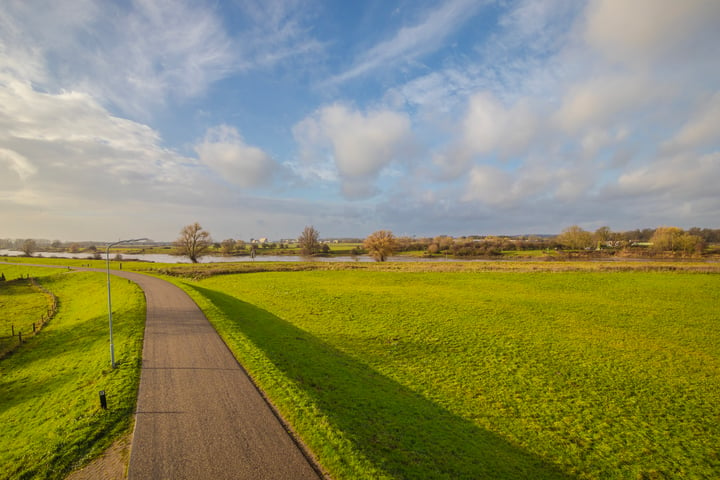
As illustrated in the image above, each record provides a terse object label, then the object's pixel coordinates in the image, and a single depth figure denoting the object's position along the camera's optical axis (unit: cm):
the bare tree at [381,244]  8681
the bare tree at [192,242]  8916
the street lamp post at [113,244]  1251
